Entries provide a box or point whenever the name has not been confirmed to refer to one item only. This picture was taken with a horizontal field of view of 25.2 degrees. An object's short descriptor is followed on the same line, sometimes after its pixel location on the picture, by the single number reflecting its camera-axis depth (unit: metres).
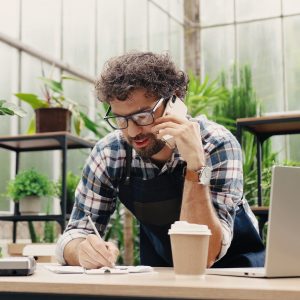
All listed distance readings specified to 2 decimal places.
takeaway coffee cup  1.33
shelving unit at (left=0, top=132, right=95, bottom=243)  4.36
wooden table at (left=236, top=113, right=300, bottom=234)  3.84
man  2.01
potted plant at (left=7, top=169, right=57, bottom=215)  4.54
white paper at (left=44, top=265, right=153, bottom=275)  1.49
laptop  1.29
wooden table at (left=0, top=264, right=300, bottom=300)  1.08
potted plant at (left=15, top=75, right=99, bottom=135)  4.46
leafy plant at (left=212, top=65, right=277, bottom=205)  5.84
